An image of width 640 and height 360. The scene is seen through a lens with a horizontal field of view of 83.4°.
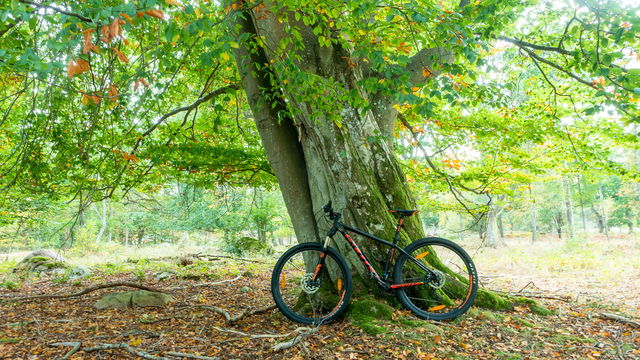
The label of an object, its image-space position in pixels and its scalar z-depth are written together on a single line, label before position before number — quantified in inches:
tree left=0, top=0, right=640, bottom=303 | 102.7
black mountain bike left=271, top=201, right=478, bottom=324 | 139.3
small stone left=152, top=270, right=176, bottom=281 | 272.2
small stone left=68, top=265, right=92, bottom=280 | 293.3
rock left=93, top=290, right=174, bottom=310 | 175.5
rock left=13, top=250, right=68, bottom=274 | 330.3
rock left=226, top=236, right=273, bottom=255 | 524.7
